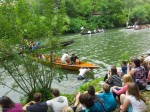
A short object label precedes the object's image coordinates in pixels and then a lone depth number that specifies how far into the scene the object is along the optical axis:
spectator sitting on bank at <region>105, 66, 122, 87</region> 8.78
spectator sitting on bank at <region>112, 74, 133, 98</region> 7.39
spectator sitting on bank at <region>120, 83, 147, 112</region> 6.39
